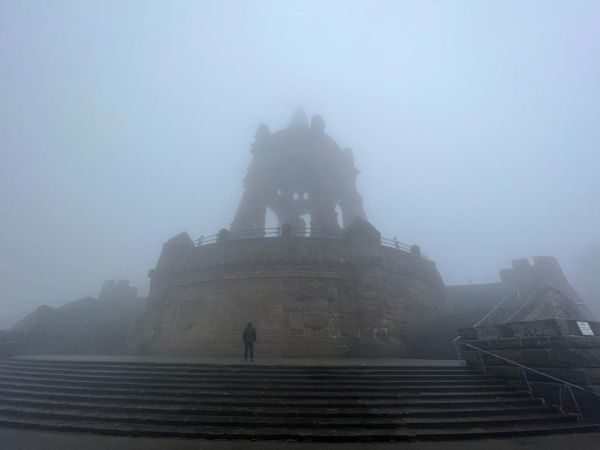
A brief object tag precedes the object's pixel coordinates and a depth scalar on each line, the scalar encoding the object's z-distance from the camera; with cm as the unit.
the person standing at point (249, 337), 1357
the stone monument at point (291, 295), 1697
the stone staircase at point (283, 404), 650
